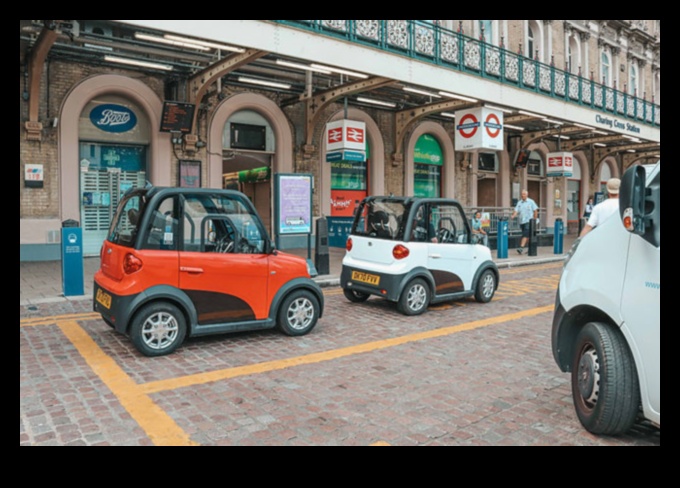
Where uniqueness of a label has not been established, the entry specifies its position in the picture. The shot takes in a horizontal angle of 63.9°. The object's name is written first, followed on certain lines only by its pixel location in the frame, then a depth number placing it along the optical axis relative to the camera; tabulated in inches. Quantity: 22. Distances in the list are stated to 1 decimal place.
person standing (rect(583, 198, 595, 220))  925.0
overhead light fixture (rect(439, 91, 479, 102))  657.8
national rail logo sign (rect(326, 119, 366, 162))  658.2
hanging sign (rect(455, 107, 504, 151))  698.8
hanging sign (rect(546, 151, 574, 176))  978.1
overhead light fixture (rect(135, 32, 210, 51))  446.9
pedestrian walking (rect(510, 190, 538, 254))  685.0
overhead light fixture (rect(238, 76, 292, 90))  611.6
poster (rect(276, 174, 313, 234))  438.6
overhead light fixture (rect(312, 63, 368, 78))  533.3
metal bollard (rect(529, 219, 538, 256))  667.4
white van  118.9
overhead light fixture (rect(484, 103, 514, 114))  710.4
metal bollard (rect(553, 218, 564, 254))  701.9
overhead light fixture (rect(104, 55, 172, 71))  521.7
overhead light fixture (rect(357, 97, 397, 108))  721.0
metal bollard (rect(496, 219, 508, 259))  611.8
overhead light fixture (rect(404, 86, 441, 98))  632.9
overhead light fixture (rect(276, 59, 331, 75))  535.8
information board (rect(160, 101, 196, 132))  578.2
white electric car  306.5
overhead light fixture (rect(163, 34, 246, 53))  440.1
